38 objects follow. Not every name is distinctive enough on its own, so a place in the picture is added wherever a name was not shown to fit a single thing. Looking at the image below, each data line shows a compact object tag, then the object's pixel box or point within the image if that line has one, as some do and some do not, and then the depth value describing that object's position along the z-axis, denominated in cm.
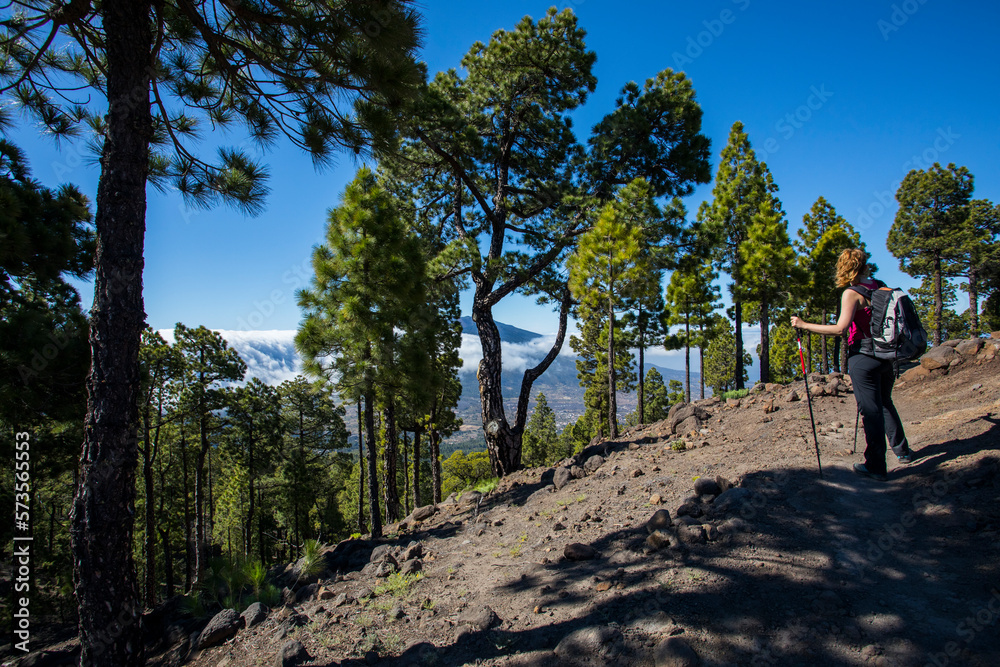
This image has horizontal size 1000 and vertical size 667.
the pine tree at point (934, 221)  2588
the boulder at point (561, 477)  787
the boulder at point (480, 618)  369
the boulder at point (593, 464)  816
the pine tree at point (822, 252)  2420
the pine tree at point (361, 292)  945
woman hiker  480
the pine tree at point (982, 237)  2484
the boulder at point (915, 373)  892
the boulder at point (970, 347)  854
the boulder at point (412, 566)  534
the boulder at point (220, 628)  466
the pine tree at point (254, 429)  2194
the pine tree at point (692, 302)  2461
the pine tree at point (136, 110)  380
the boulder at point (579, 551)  449
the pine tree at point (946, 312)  3694
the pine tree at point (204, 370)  1758
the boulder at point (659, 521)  456
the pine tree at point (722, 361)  4206
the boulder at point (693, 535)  411
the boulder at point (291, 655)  361
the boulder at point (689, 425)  937
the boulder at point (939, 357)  866
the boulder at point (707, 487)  507
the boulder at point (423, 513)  968
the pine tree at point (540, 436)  4862
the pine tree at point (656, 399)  4262
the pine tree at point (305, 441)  2556
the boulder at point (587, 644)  297
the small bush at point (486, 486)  1052
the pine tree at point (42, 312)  761
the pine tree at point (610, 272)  1450
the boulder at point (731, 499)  454
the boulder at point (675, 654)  271
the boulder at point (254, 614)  482
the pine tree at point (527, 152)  996
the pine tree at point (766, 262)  2138
